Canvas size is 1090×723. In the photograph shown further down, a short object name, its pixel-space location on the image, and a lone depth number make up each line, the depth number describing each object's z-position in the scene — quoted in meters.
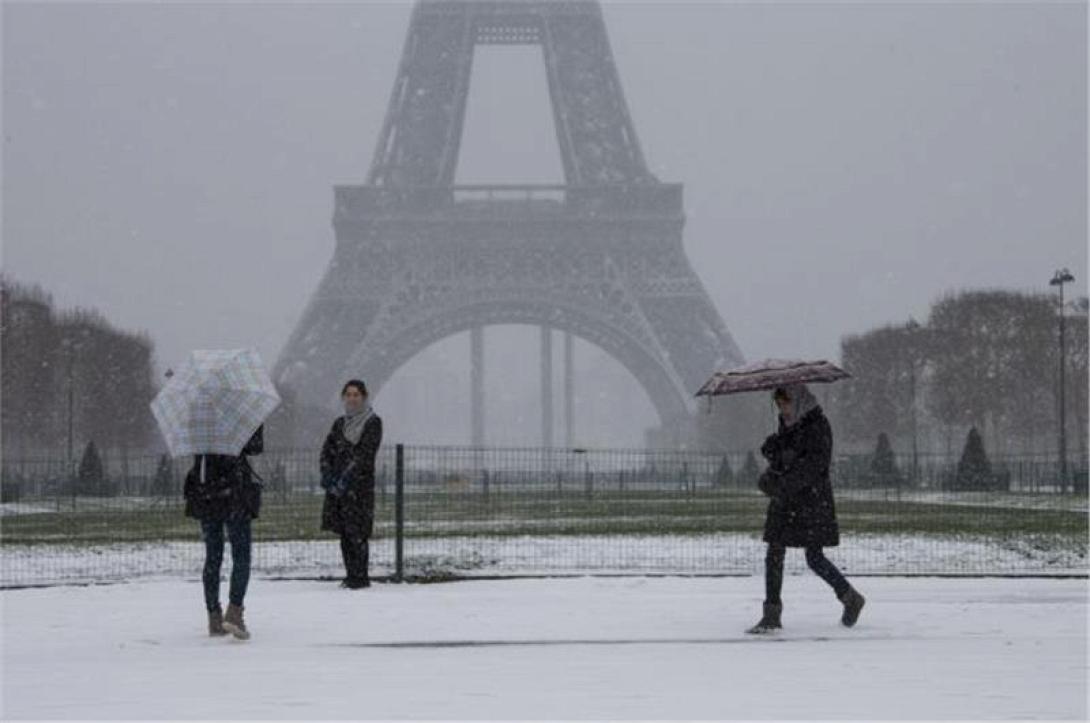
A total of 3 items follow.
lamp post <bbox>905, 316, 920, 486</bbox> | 52.41
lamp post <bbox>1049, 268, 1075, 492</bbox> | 28.36
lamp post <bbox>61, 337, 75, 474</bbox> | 48.38
